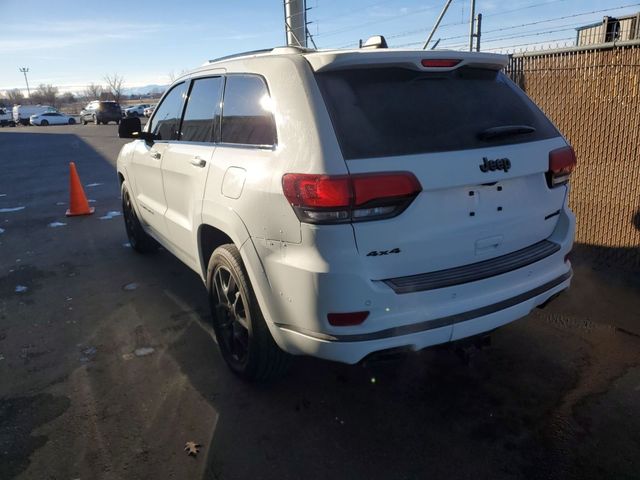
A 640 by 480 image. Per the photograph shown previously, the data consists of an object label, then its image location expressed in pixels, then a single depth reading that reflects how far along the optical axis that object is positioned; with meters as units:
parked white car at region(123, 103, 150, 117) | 48.06
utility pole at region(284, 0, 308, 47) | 9.20
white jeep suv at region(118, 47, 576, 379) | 2.20
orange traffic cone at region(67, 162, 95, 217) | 7.97
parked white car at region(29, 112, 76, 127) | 45.19
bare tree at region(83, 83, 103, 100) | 118.38
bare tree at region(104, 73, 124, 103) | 91.81
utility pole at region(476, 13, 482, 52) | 6.44
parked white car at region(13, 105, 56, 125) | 47.72
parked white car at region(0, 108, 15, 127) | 47.38
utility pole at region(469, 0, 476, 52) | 6.45
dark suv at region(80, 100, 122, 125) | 39.19
